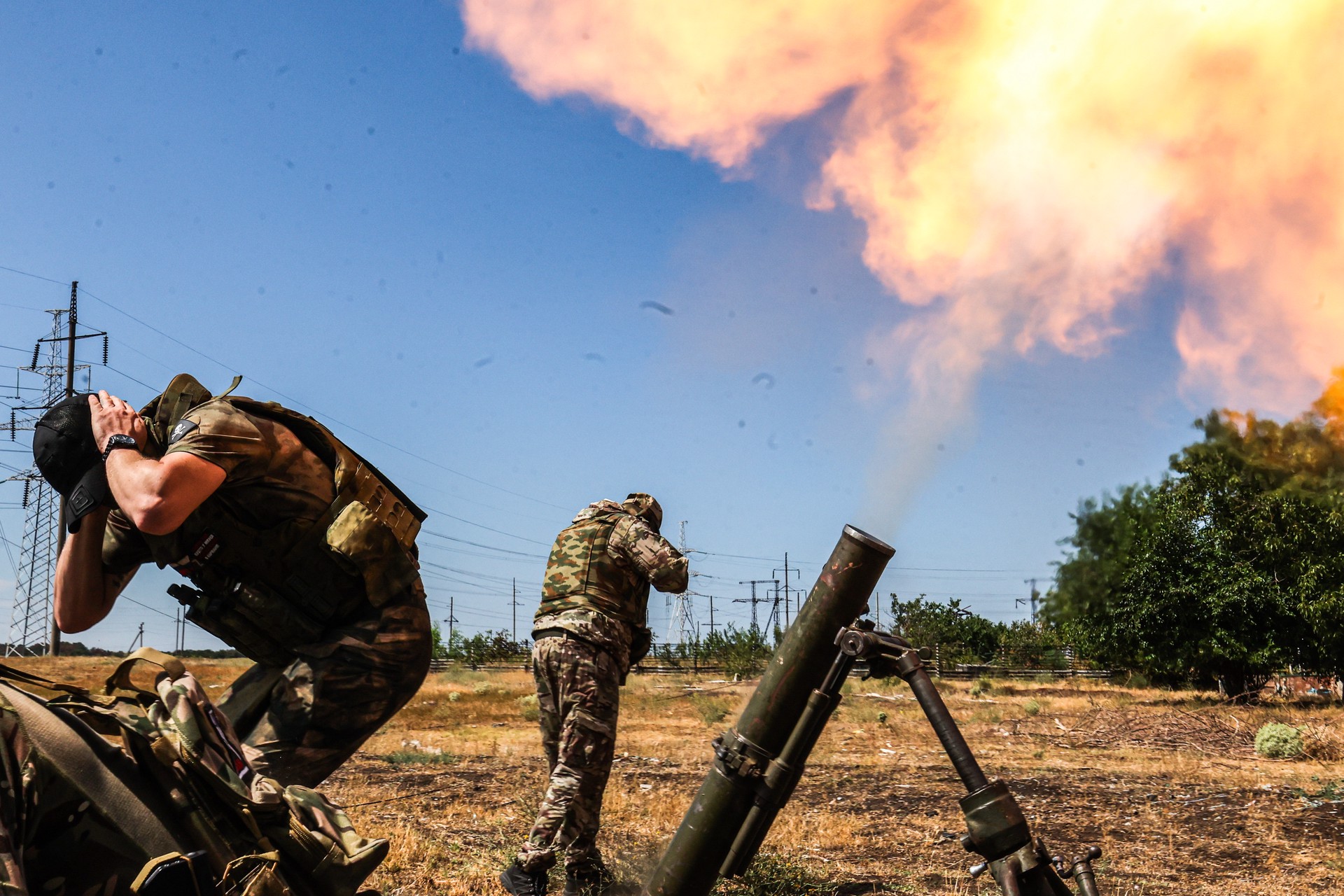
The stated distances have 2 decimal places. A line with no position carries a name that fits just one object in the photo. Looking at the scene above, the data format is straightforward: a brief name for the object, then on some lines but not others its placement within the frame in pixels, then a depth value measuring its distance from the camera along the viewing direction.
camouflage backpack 1.91
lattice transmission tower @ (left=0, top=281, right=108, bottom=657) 42.78
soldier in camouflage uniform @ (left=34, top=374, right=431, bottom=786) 3.33
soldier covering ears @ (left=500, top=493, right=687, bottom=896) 4.92
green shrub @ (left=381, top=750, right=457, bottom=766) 10.54
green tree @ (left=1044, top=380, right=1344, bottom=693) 24.77
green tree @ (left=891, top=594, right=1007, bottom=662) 61.78
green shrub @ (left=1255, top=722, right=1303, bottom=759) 12.72
